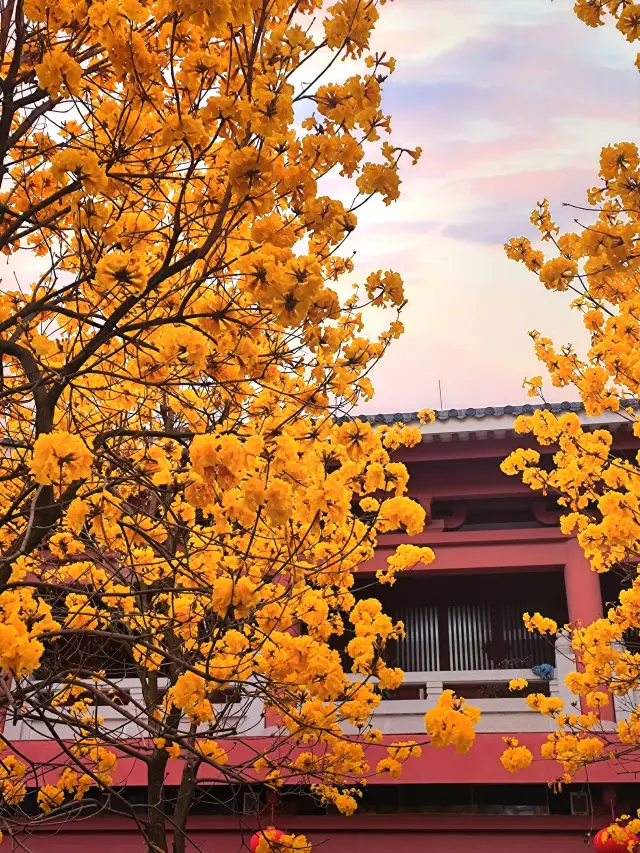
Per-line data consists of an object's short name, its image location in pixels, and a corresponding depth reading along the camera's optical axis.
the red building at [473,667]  8.30
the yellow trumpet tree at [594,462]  4.95
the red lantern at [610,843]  7.02
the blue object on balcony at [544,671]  8.48
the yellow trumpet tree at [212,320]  2.71
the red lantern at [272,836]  6.87
